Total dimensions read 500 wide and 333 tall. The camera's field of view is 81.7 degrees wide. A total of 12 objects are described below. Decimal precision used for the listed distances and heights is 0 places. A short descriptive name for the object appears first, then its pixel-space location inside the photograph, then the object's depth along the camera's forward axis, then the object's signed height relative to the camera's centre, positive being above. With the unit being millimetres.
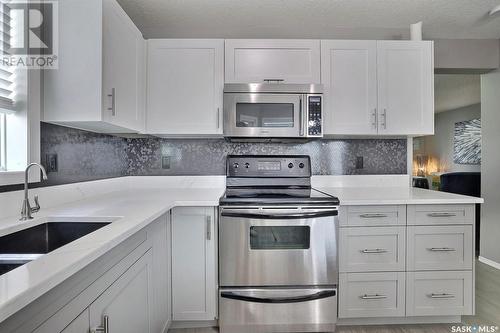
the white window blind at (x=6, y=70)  1325 +446
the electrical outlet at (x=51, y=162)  1543 +20
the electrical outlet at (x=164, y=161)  2539 +39
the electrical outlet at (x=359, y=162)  2570 +38
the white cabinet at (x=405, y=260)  1904 -619
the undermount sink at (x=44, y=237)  1114 -300
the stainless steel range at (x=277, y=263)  1837 -623
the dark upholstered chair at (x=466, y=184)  4113 -256
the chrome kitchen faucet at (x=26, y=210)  1217 -188
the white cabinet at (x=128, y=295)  795 -464
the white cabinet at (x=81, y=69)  1454 +490
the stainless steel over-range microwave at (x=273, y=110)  2143 +416
